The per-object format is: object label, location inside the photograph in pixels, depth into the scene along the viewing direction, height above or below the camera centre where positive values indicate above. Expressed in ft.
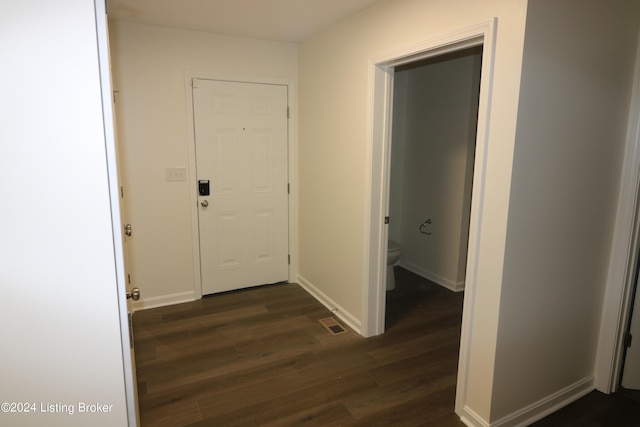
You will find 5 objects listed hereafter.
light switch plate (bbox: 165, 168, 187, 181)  10.59 -0.51
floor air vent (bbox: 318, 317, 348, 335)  9.67 -4.35
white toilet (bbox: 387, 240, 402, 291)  11.60 -3.03
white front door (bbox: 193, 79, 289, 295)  11.03 -0.74
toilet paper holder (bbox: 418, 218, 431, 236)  13.44 -2.38
